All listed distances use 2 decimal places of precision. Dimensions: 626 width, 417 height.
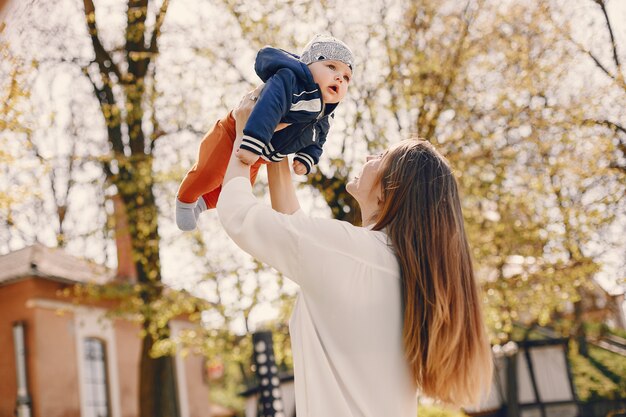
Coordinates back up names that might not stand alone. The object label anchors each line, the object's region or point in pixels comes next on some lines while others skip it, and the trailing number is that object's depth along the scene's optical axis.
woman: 1.95
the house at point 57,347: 16.91
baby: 2.28
